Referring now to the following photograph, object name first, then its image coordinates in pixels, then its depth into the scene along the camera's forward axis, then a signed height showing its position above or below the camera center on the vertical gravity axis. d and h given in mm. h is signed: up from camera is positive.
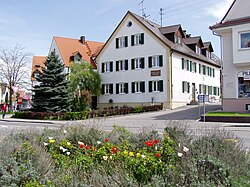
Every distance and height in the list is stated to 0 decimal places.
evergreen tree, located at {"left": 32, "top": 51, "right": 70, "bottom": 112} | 23159 +874
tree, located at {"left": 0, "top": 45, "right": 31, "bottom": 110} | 35508 +3841
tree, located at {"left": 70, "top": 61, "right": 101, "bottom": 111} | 28925 +2098
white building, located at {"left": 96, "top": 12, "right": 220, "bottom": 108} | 28517 +4166
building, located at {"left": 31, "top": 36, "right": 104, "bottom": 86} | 38292 +8510
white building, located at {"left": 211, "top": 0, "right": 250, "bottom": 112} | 18367 +3409
